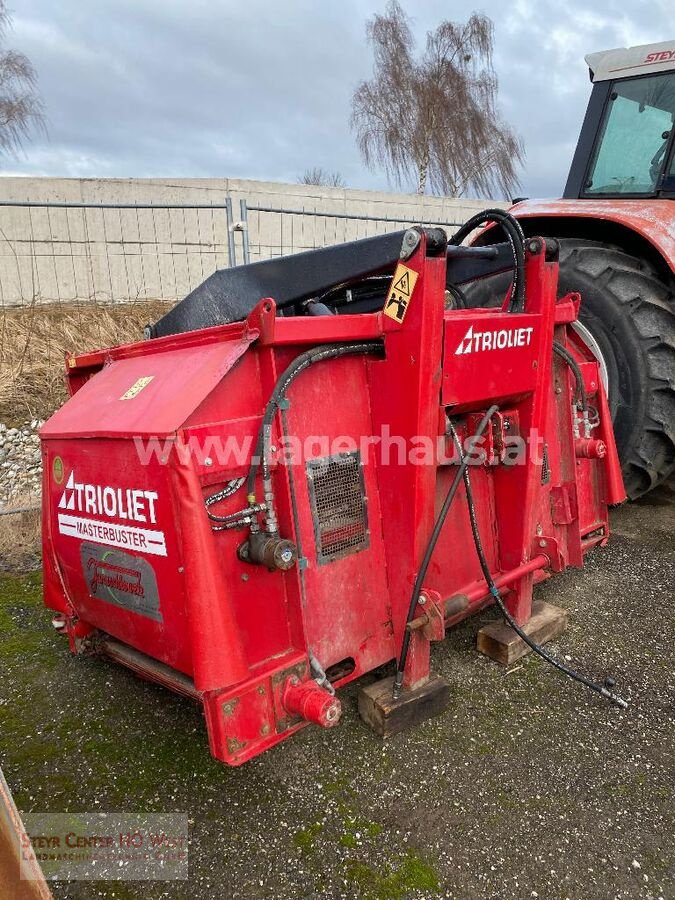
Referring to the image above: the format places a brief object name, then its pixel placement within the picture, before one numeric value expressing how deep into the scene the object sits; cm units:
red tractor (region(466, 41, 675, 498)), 305
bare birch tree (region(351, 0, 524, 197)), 2169
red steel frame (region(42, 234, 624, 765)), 166
